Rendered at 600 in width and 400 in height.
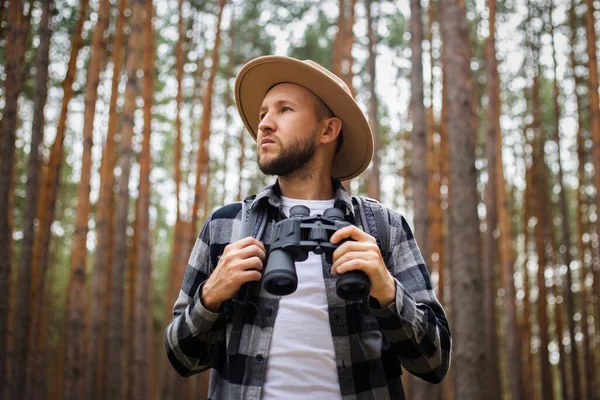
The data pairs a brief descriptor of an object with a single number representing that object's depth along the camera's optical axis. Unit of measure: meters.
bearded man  1.26
